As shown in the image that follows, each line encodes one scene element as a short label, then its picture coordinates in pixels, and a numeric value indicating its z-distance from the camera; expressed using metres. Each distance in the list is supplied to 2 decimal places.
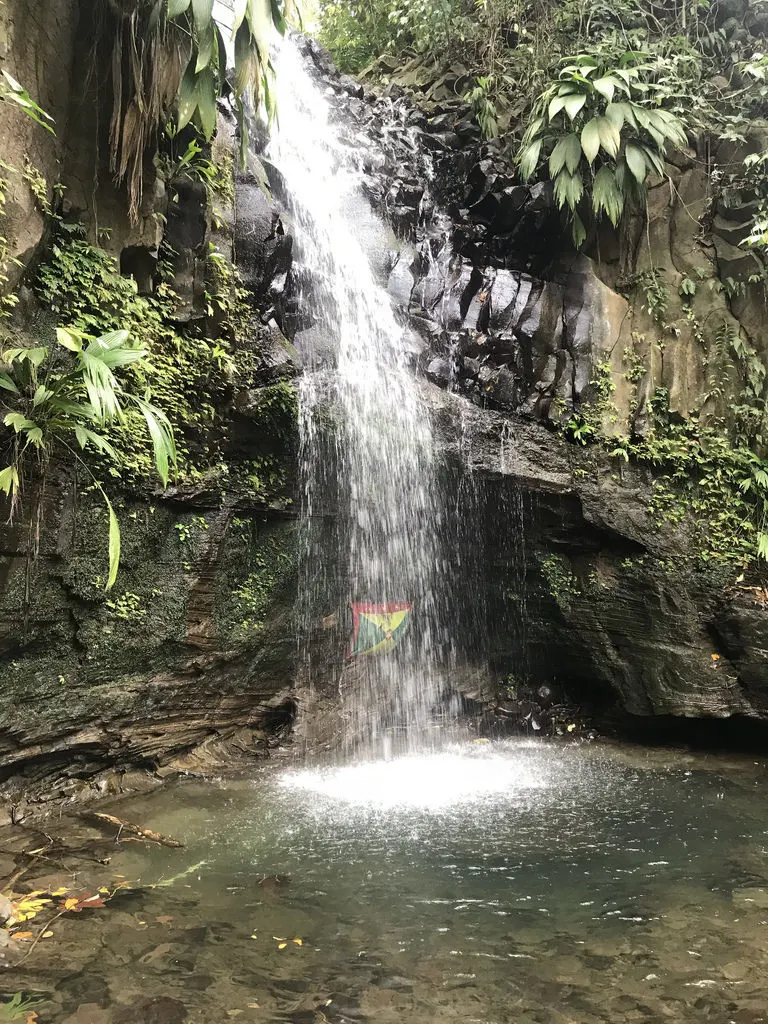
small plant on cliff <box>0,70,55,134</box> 3.42
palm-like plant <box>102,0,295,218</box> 4.70
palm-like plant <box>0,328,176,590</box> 3.95
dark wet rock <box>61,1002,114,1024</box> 2.53
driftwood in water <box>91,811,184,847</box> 4.33
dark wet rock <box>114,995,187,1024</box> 2.56
